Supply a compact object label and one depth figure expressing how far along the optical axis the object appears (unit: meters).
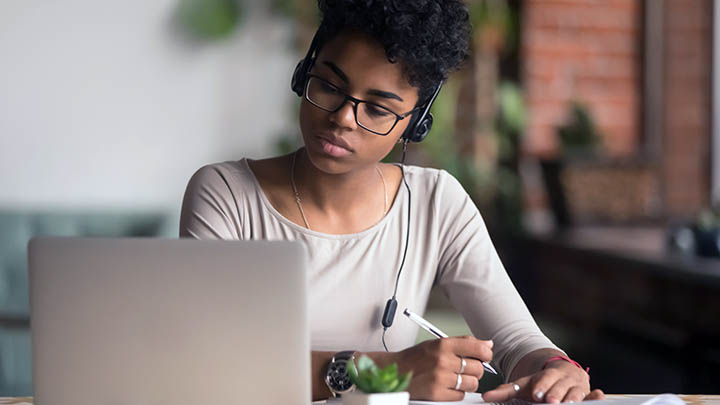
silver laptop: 1.94
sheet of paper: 2.10
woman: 2.29
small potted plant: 1.99
